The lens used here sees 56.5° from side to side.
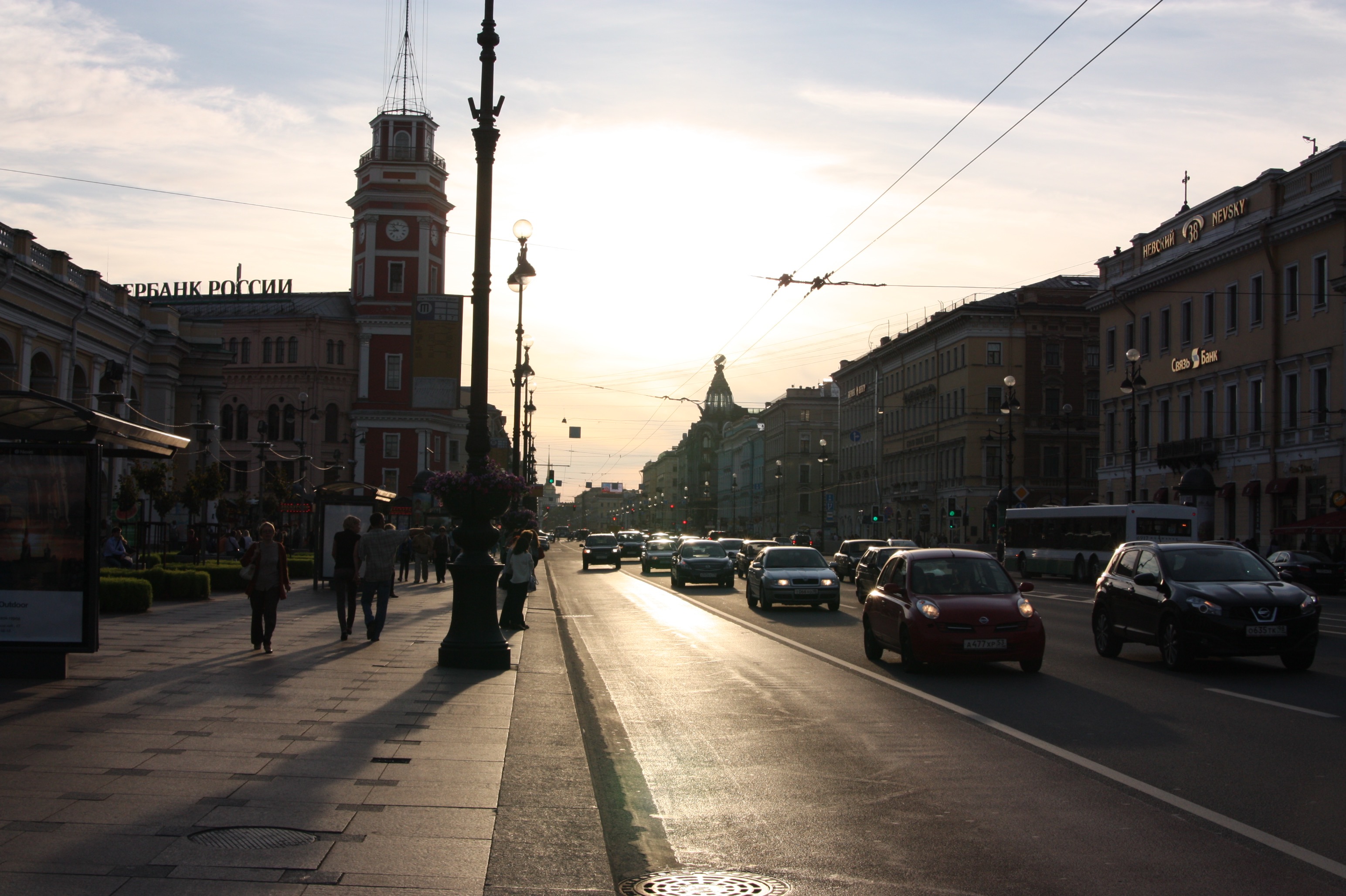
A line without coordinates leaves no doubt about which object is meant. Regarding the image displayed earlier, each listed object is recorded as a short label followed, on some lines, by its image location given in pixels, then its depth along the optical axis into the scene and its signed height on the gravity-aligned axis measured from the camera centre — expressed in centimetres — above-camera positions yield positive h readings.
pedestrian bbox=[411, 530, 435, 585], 3762 -172
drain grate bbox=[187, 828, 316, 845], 616 -173
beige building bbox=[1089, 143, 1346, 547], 4841 +705
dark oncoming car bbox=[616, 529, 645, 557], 7488 -270
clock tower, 8425 +1497
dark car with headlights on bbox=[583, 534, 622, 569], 6103 -260
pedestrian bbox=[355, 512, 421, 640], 1750 -104
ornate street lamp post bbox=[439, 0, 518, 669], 1423 -31
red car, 1463 -131
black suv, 1455 -119
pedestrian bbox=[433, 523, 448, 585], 3731 -166
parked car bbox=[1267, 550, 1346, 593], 3903 -191
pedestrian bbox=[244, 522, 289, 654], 1553 -111
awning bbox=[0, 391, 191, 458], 1270 +69
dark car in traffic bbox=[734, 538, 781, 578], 5006 -221
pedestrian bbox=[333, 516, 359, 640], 1800 -117
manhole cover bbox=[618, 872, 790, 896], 584 -183
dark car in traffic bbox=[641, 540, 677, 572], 5625 -258
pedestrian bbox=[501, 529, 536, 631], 2067 -143
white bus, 4322 -98
